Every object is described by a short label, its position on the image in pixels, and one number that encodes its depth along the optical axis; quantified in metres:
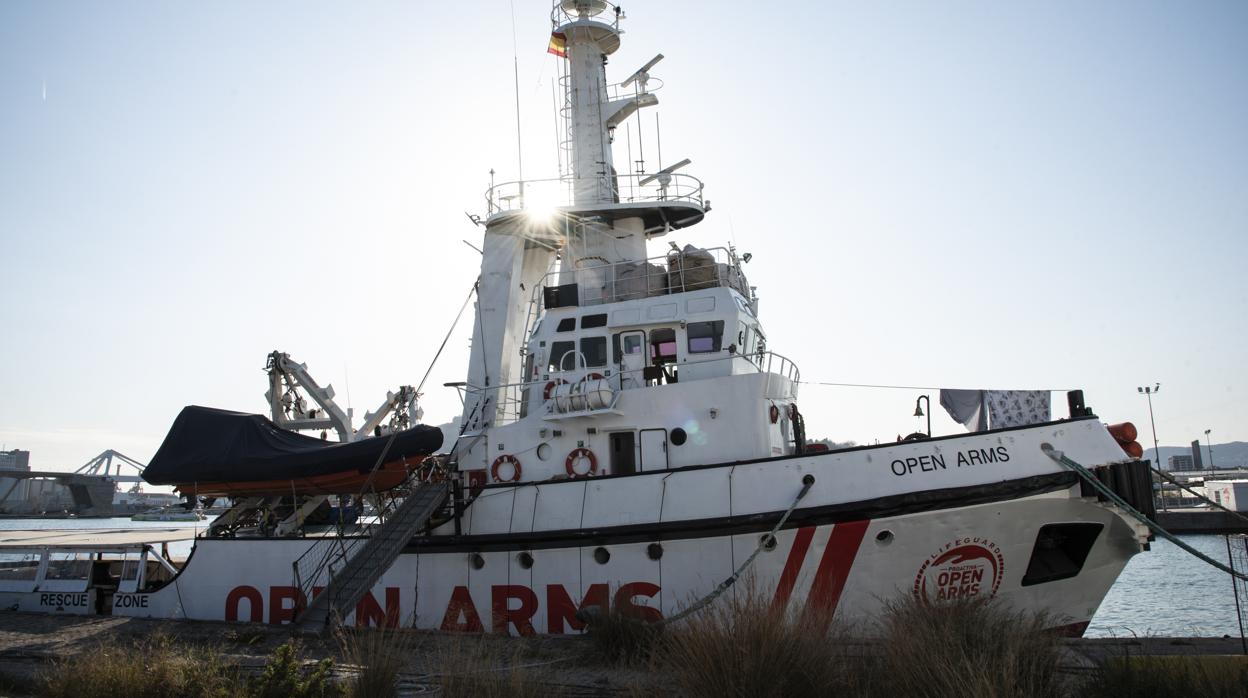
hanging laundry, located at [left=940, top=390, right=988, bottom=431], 11.66
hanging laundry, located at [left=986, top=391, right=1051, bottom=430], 11.38
